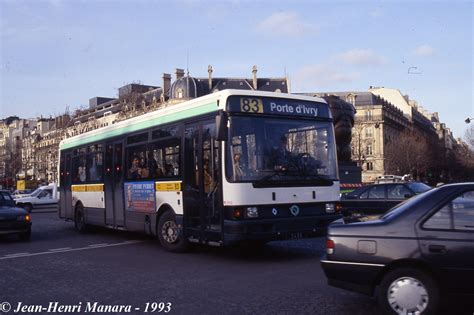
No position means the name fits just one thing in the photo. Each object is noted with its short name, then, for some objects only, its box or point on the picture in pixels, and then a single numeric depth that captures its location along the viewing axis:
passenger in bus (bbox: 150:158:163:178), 12.14
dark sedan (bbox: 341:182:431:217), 15.95
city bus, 9.69
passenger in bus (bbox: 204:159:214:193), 10.24
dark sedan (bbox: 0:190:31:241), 14.60
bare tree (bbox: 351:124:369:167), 82.81
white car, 35.49
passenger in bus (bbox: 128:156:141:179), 13.18
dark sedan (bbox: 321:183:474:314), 5.48
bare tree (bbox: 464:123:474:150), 73.03
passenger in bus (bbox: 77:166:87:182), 16.64
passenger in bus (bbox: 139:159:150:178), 12.75
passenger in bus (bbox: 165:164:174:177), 11.64
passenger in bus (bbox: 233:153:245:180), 9.62
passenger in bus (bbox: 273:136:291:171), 9.98
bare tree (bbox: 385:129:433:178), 76.00
